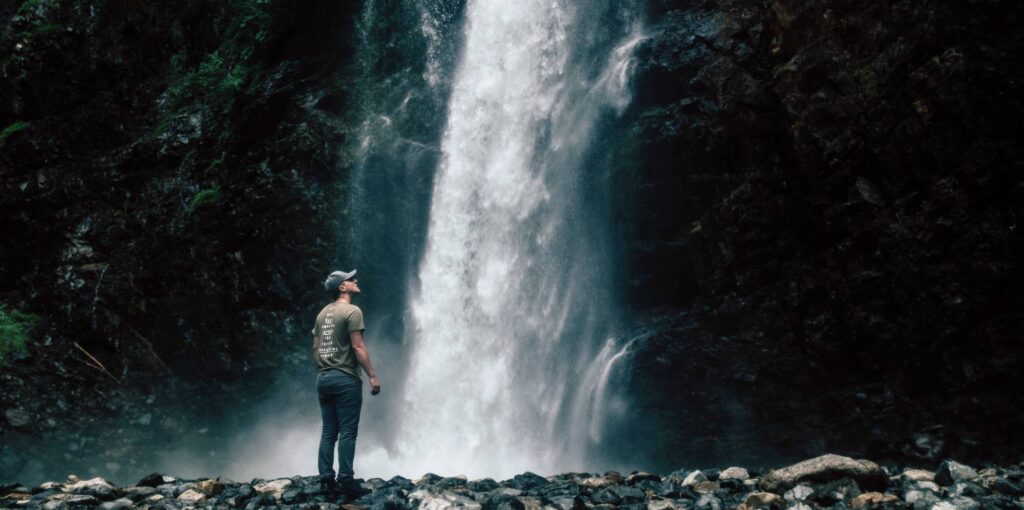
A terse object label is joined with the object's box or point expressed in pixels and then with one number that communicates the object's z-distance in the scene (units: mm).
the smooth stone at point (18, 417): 12305
